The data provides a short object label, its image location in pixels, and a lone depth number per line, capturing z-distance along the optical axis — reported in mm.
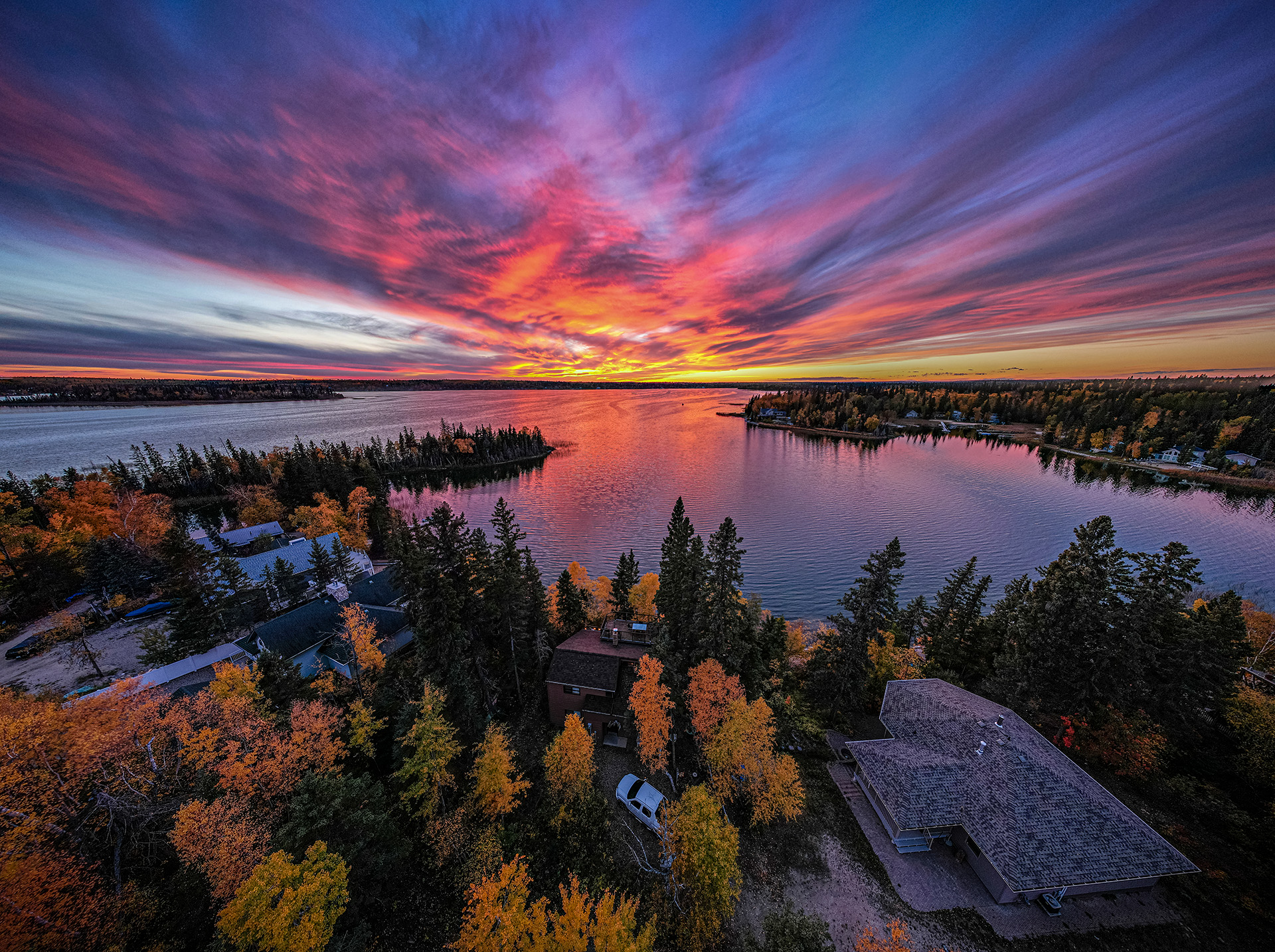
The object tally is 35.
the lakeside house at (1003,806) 17734
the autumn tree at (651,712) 22891
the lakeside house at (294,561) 43812
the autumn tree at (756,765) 21516
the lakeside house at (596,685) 27188
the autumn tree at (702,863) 16828
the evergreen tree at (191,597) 32562
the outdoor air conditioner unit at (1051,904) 17922
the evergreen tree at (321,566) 45244
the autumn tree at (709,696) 24281
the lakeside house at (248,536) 53344
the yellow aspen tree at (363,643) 26781
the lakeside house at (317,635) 33875
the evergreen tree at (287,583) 42344
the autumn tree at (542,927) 13523
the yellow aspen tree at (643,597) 37719
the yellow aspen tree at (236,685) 22078
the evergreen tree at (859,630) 26422
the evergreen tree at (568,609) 34250
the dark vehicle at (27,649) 34625
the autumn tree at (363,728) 22969
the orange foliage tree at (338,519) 57756
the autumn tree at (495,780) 21141
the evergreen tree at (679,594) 26609
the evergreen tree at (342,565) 46438
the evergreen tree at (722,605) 25641
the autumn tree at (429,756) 20703
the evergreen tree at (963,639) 30891
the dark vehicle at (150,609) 42375
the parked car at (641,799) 22406
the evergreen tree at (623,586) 35906
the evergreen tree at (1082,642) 23172
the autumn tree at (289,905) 13531
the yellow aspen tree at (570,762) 22047
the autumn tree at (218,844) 15422
